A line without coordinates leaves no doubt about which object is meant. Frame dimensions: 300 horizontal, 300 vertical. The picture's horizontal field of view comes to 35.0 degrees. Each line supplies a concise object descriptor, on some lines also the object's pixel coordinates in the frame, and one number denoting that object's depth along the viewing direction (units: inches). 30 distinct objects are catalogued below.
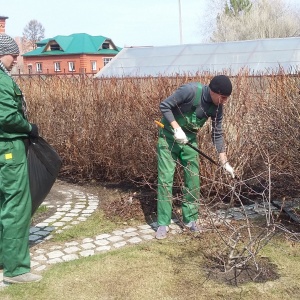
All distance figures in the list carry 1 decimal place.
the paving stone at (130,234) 197.0
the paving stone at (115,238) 191.3
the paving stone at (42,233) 201.2
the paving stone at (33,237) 193.7
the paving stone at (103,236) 194.7
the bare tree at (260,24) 1428.4
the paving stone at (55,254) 175.8
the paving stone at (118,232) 199.6
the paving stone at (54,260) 170.1
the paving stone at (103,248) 181.9
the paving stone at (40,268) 164.4
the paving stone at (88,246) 183.9
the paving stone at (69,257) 172.9
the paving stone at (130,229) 203.2
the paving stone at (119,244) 184.7
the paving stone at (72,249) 180.1
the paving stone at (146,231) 200.7
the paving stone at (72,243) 187.5
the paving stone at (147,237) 193.0
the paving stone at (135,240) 188.7
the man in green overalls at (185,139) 178.5
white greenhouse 474.3
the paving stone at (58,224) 213.3
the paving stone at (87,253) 176.7
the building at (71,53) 1930.4
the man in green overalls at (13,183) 146.7
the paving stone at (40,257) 173.9
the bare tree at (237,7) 1865.2
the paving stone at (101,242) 187.2
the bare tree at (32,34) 2741.1
